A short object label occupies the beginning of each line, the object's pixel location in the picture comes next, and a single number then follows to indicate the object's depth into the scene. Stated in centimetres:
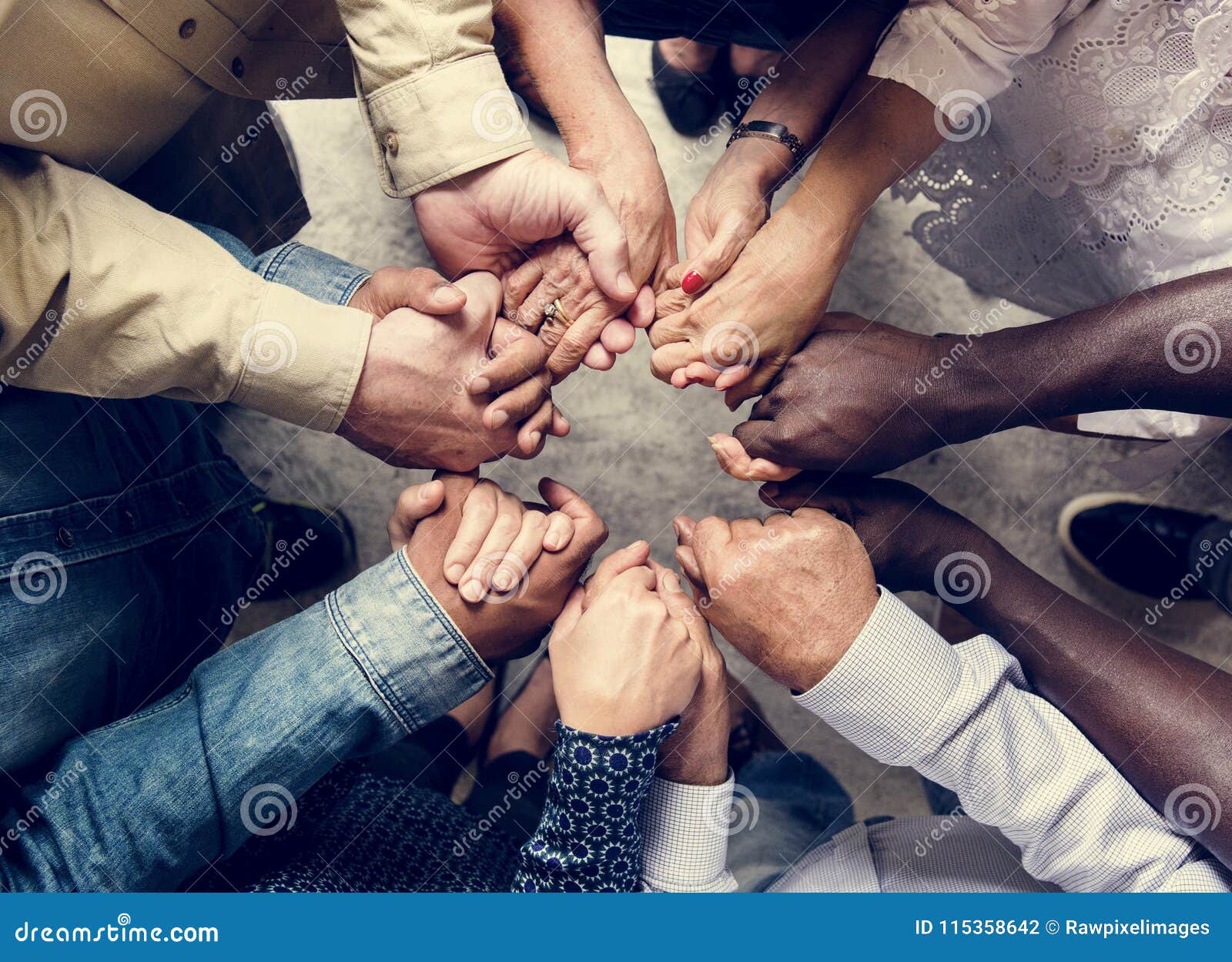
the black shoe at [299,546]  162
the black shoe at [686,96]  168
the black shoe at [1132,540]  161
